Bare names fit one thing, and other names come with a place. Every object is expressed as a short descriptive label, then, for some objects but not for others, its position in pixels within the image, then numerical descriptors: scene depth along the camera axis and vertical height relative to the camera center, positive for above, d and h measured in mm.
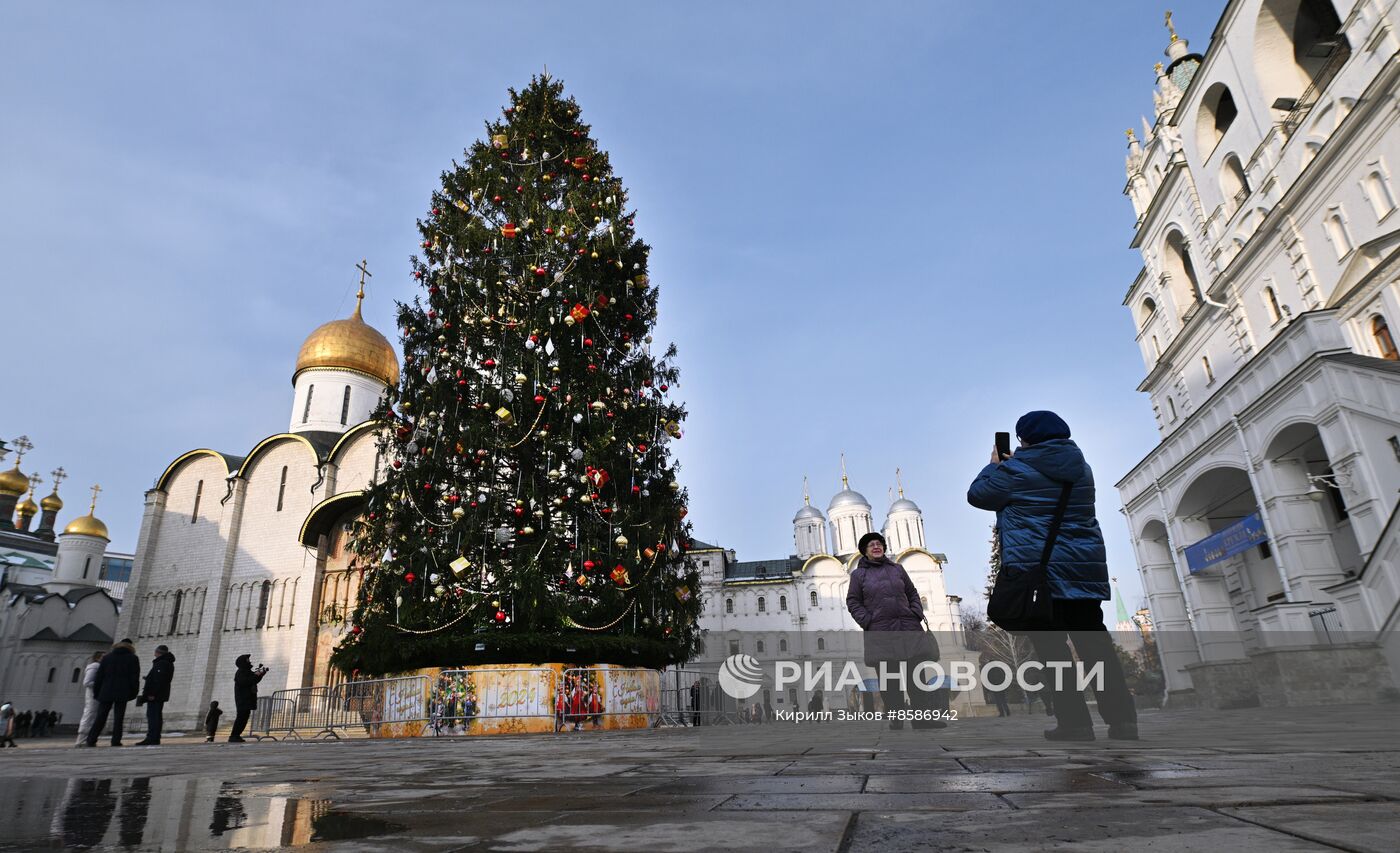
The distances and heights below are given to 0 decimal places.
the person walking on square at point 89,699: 10284 +369
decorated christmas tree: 11156 +3841
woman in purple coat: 6703 +489
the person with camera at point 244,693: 11781 +383
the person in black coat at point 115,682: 10164 +560
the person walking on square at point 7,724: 19542 +184
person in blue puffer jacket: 4129 +658
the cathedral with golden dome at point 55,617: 37250 +5516
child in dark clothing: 14301 -12
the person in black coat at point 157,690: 9859 +439
